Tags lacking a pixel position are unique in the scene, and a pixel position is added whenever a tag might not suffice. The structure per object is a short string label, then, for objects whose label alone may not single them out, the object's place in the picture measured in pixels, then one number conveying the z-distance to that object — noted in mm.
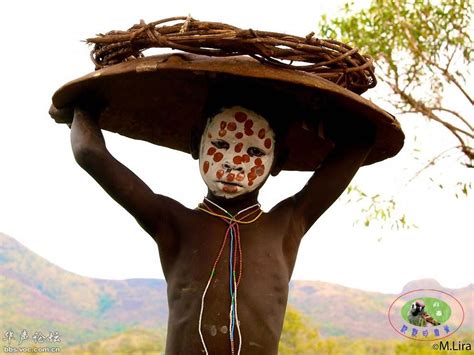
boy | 3502
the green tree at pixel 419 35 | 8945
